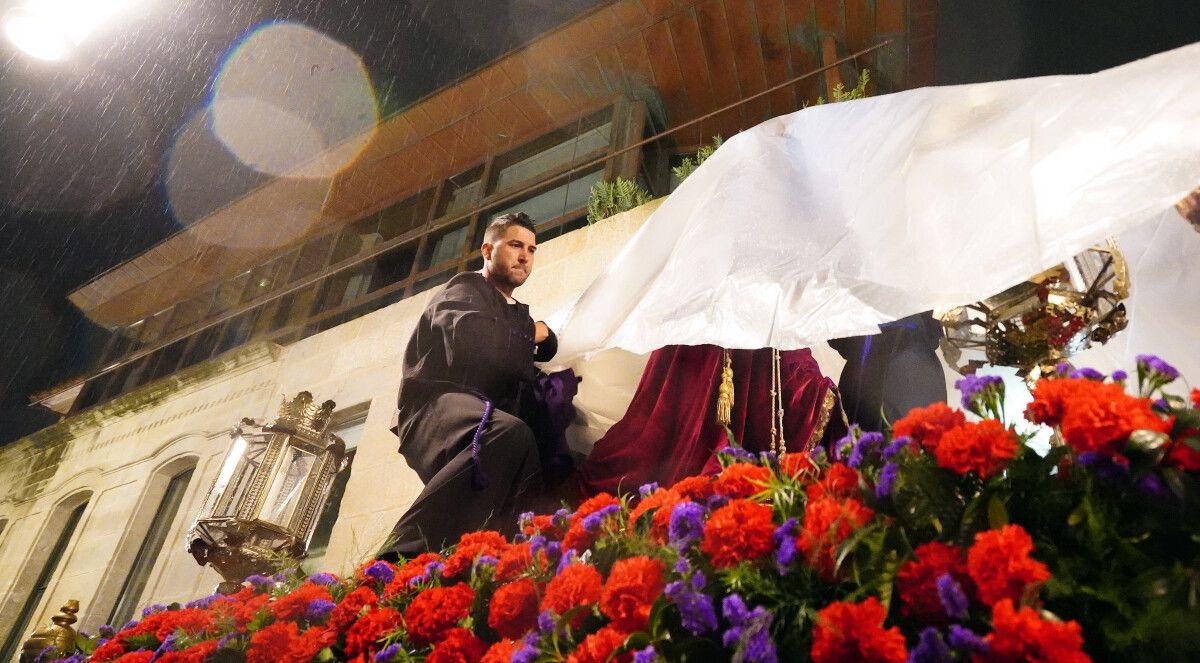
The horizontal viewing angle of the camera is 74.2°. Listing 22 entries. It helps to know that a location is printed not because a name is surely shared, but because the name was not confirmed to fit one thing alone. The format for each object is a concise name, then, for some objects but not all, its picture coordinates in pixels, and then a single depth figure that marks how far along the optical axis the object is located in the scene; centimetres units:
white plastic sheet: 200
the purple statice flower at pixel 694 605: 149
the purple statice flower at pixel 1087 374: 166
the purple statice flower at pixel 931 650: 117
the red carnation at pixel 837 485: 164
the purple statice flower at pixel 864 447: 170
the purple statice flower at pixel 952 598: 124
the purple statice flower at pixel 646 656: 145
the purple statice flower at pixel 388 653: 200
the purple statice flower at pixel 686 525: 176
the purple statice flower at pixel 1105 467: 135
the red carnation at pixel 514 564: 207
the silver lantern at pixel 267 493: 433
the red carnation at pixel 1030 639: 109
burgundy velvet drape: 301
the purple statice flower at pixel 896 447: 160
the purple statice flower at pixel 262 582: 286
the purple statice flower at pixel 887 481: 152
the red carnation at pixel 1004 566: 120
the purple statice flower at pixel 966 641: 116
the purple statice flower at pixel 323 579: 258
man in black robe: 291
